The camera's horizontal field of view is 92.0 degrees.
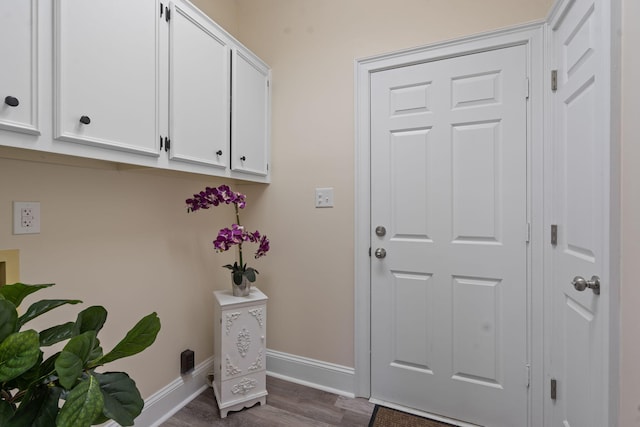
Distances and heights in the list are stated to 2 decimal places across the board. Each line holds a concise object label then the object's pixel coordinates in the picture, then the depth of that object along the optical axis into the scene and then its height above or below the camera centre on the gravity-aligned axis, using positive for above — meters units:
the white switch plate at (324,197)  1.97 +0.11
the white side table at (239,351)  1.70 -0.78
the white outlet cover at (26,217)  1.12 -0.01
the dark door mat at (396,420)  1.64 -1.11
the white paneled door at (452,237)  1.57 -0.12
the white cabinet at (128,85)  0.90 +0.49
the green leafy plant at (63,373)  0.51 -0.29
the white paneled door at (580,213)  1.00 +0.01
